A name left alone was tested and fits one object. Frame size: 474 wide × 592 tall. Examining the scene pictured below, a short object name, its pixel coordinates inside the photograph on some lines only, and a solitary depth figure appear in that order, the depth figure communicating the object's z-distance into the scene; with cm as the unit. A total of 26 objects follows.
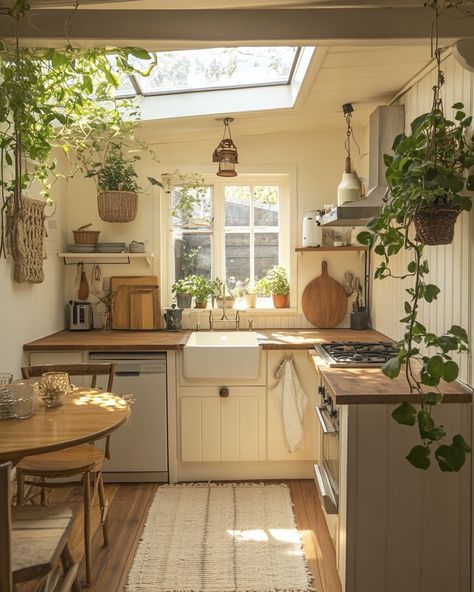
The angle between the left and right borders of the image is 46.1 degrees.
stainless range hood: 306
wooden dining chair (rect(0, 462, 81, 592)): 145
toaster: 398
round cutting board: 411
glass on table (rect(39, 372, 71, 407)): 230
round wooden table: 181
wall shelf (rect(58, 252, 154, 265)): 393
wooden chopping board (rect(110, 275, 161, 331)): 404
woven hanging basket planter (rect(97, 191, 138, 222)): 384
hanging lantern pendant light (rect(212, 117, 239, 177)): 377
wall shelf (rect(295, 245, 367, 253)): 388
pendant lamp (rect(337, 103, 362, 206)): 322
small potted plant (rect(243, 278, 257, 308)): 417
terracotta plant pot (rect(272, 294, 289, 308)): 415
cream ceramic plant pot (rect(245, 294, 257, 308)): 417
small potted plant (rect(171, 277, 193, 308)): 408
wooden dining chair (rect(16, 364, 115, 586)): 251
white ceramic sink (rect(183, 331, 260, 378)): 345
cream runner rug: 249
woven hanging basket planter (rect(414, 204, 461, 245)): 200
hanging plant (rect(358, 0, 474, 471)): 181
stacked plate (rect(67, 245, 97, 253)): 396
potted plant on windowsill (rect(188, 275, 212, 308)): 409
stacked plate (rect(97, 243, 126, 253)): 399
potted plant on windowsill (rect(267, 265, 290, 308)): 414
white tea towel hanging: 349
